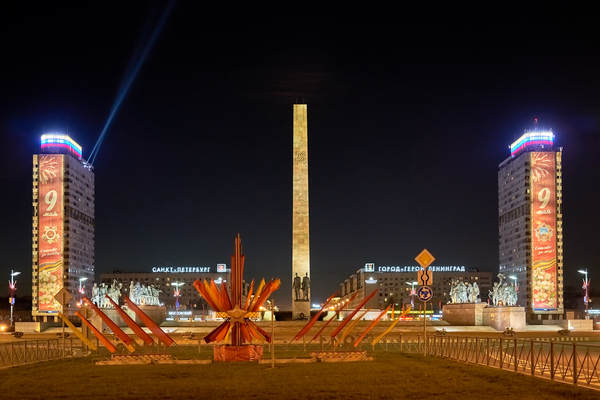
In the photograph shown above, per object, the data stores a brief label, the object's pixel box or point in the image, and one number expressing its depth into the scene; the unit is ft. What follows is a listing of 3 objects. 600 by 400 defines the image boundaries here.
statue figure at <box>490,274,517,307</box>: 200.44
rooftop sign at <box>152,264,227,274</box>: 541.34
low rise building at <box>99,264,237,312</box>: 552.00
